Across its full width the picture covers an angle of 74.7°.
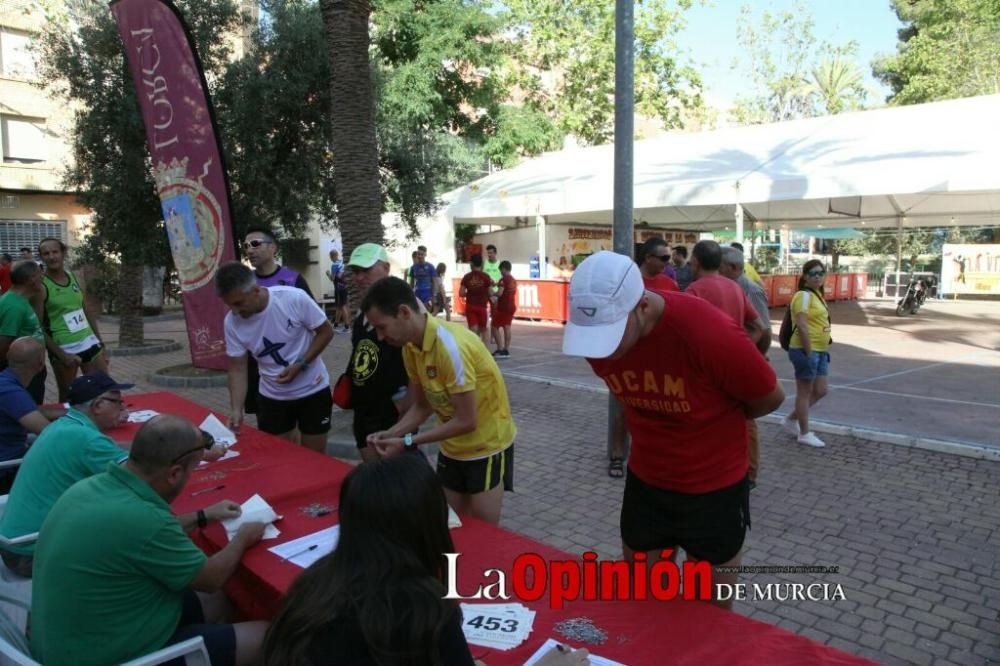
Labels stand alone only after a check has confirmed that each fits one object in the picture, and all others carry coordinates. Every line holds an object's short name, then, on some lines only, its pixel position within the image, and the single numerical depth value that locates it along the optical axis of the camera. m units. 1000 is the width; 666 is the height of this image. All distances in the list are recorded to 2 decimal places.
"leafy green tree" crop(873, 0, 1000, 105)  27.16
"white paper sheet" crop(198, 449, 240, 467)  3.64
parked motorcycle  18.19
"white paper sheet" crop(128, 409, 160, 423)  4.54
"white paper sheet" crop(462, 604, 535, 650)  1.83
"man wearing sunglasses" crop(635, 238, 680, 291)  5.47
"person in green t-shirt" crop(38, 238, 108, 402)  6.20
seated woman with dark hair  1.36
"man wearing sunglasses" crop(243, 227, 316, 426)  4.64
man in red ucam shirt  1.97
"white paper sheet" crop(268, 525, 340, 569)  2.38
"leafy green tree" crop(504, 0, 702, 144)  27.05
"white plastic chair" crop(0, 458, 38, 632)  2.61
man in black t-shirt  3.63
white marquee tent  11.16
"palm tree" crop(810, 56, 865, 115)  37.03
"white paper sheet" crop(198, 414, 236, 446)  3.76
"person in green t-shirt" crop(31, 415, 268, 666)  1.99
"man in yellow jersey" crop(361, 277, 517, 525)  2.79
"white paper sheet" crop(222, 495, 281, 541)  2.59
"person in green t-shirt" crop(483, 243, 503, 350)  11.48
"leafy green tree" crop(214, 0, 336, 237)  9.58
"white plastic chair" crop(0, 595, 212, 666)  1.98
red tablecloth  1.73
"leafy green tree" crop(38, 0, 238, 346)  9.26
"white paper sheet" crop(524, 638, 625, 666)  1.68
